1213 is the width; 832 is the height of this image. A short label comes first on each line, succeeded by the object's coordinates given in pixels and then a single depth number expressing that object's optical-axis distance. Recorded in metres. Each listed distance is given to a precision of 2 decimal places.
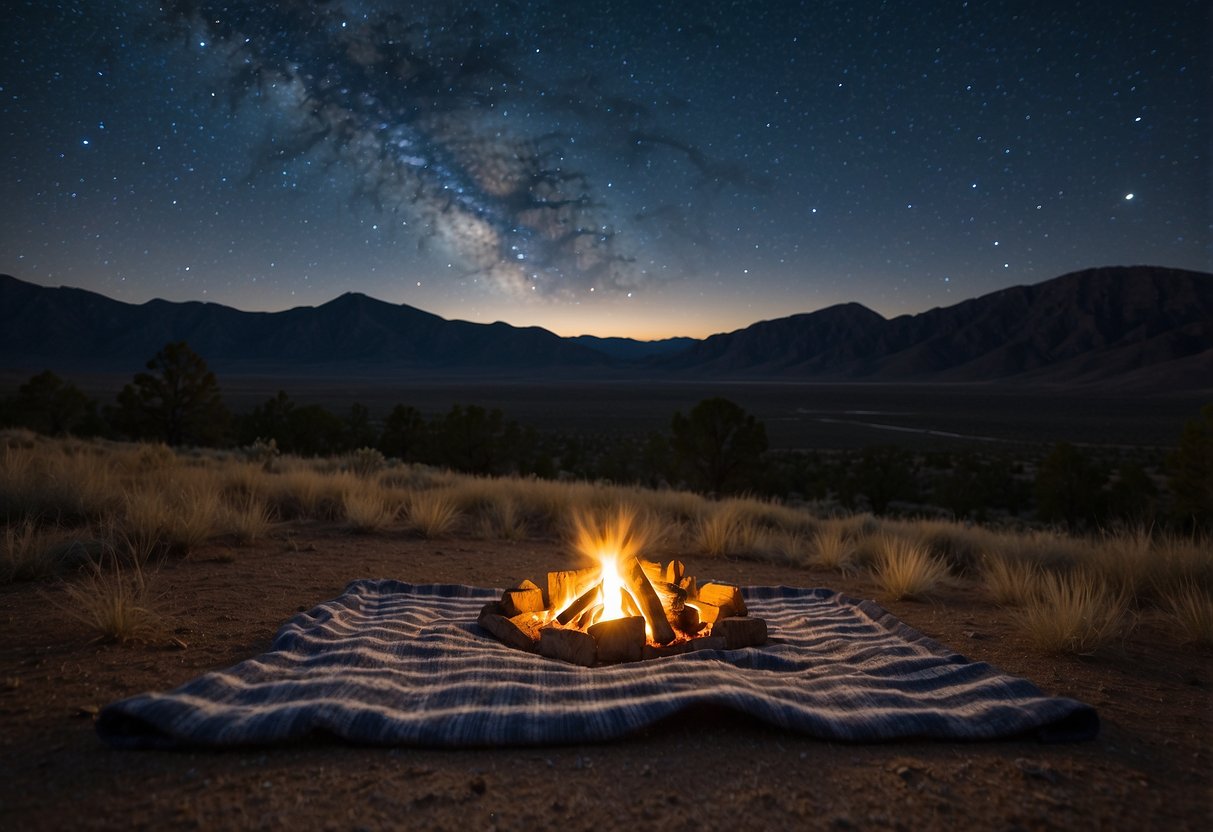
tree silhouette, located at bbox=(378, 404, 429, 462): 29.67
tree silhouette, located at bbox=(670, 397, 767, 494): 24.42
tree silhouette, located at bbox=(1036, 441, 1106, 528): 20.66
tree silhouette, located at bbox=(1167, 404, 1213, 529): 15.62
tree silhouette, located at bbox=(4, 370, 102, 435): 29.88
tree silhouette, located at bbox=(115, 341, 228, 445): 28.52
